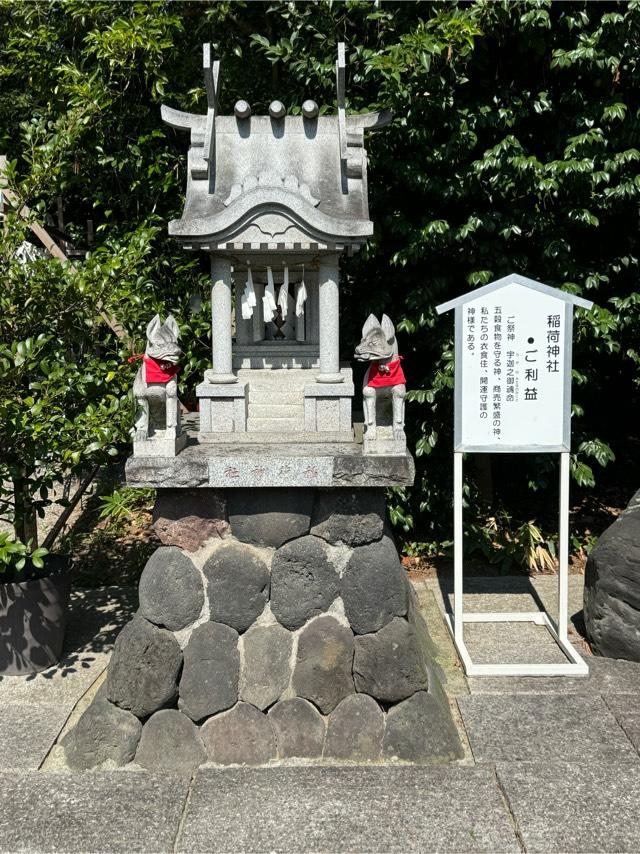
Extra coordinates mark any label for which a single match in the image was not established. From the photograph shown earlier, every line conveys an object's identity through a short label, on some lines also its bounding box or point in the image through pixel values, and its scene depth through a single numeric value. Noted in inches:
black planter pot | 200.4
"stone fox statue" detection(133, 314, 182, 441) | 168.1
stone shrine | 163.2
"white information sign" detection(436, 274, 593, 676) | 193.6
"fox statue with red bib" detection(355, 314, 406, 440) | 171.2
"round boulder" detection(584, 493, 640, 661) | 199.6
